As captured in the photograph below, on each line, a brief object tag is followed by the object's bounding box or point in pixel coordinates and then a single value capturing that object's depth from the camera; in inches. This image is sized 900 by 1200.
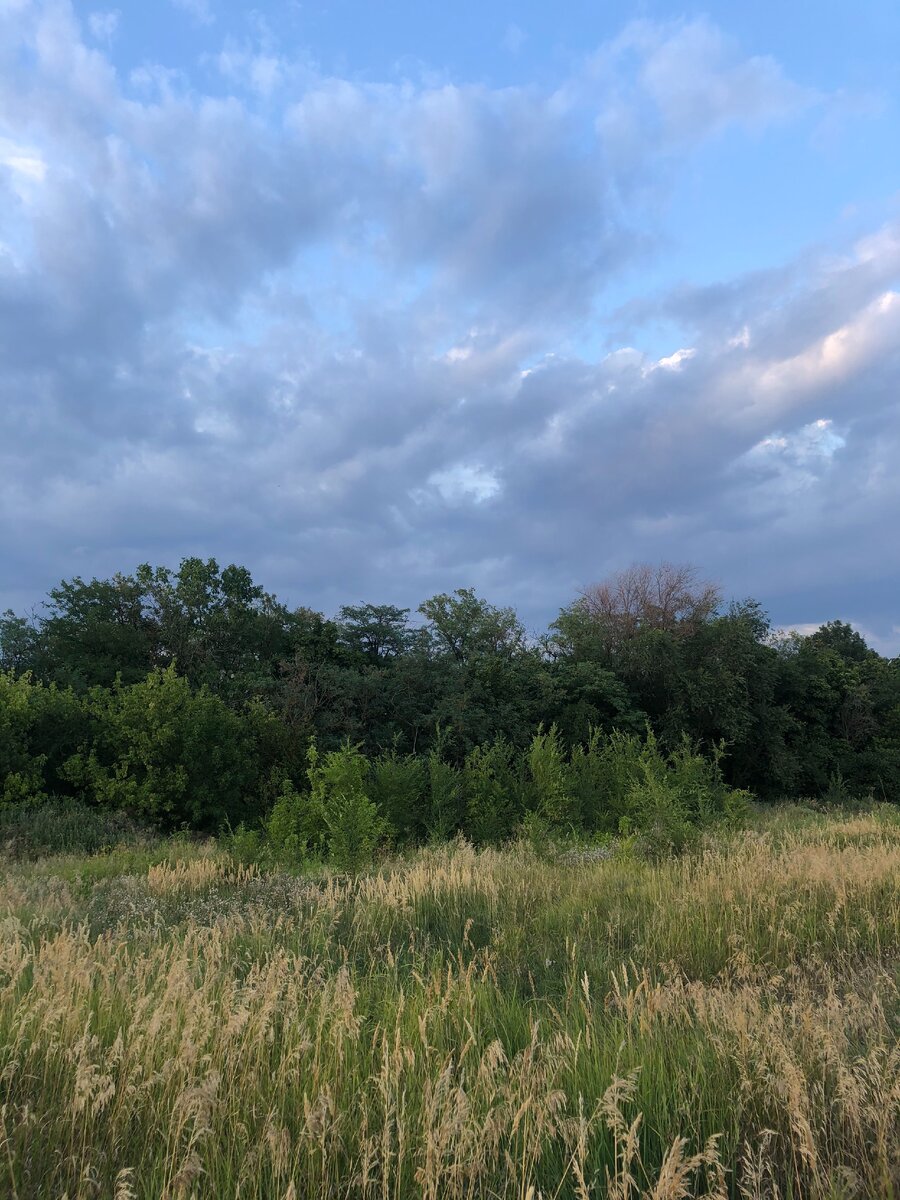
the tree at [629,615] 1491.1
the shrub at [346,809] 493.0
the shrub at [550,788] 673.6
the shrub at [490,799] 674.2
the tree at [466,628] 1315.2
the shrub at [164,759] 810.8
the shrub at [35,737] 756.6
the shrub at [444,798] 673.6
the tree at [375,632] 1318.9
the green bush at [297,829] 563.2
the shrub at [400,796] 658.8
